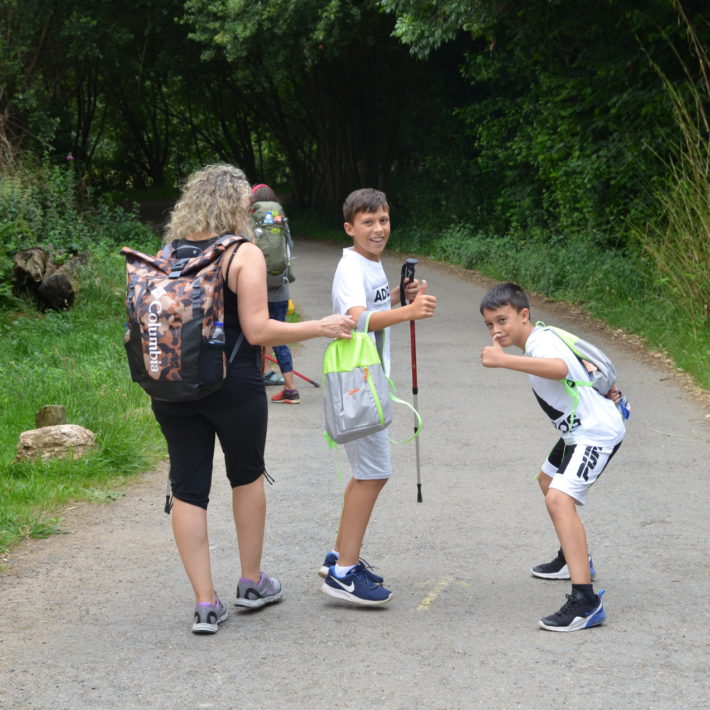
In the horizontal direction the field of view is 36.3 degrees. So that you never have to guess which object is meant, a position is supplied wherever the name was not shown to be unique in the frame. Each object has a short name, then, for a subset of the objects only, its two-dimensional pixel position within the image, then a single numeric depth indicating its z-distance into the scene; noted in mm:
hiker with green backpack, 8781
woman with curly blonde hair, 4230
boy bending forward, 4352
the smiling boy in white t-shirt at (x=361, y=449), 4625
